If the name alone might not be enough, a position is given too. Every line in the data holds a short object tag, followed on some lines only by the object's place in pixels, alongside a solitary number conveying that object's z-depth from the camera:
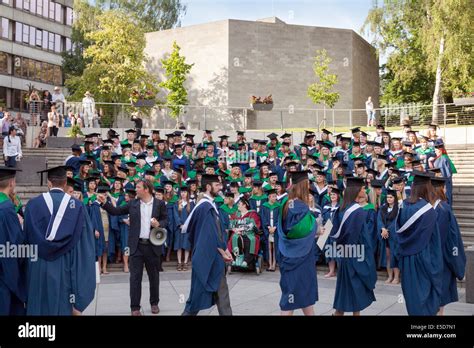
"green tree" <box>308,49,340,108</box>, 30.94
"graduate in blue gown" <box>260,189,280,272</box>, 11.77
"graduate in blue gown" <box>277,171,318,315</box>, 6.65
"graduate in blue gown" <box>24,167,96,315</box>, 5.87
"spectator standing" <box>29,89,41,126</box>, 22.70
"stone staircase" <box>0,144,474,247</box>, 12.65
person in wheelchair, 11.16
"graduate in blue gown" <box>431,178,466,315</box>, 7.28
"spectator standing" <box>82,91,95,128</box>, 23.33
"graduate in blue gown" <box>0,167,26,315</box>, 5.76
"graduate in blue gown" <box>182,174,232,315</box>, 7.09
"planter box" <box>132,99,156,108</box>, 22.73
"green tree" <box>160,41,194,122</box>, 31.08
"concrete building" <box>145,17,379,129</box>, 36.00
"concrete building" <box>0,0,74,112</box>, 46.69
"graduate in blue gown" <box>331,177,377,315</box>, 7.13
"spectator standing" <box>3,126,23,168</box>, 15.89
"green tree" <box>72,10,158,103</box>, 32.03
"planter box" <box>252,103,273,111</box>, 24.58
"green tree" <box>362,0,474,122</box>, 28.97
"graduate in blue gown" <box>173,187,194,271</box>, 12.05
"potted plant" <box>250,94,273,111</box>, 24.59
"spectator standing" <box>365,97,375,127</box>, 25.77
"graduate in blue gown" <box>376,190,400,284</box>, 10.34
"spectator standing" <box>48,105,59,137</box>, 20.77
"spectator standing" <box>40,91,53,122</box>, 22.34
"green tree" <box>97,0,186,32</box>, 50.06
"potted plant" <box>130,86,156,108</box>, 22.78
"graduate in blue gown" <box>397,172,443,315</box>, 6.46
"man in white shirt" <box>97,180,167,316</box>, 8.06
